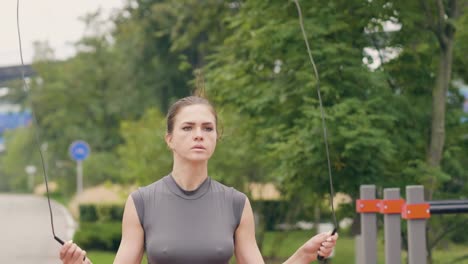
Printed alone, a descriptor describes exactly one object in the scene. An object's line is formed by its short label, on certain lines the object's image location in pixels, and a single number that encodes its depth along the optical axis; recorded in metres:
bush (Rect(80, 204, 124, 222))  30.45
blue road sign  35.34
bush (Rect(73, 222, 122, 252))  26.17
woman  3.99
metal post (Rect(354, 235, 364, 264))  11.62
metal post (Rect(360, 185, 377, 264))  11.11
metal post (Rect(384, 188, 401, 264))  10.13
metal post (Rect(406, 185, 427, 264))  9.55
